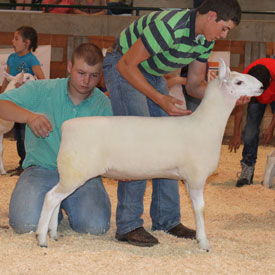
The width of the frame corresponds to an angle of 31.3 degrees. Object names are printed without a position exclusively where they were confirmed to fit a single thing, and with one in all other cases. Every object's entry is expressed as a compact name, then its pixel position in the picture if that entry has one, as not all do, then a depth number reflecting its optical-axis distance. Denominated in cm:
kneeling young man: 331
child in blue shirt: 637
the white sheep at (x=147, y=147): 291
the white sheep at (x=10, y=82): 559
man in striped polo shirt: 292
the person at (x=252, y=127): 515
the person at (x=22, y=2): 974
